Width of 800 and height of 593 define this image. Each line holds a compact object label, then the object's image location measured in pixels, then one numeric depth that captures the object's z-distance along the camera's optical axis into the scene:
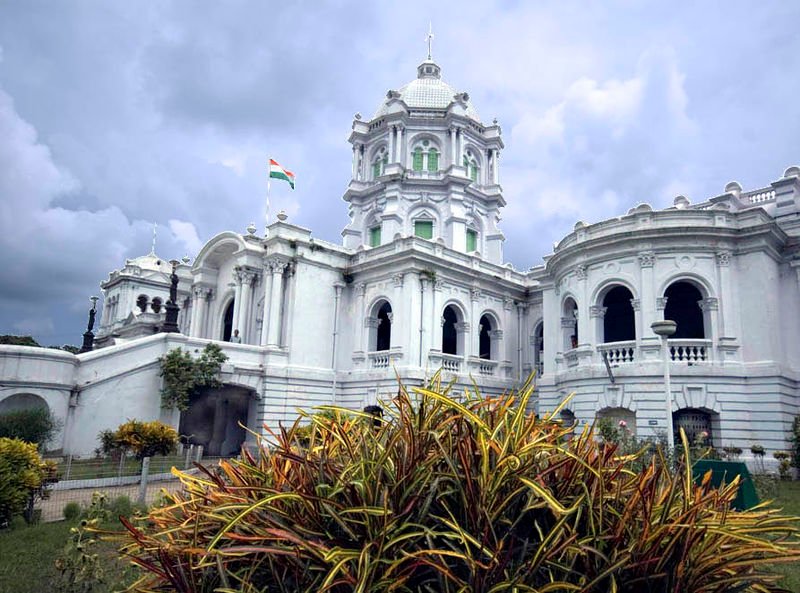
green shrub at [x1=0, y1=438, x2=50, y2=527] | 9.51
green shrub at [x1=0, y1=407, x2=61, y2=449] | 16.68
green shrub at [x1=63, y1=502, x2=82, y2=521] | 10.71
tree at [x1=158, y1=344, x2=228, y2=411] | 21.55
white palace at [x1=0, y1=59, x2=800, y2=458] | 19.30
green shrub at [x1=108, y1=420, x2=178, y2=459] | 17.09
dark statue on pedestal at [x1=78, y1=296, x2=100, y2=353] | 32.50
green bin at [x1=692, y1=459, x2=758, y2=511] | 8.48
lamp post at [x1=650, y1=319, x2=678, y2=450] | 12.45
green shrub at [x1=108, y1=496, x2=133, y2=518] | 10.59
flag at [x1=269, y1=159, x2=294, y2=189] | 28.39
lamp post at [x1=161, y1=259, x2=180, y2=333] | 24.97
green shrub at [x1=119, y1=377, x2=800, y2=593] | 2.53
